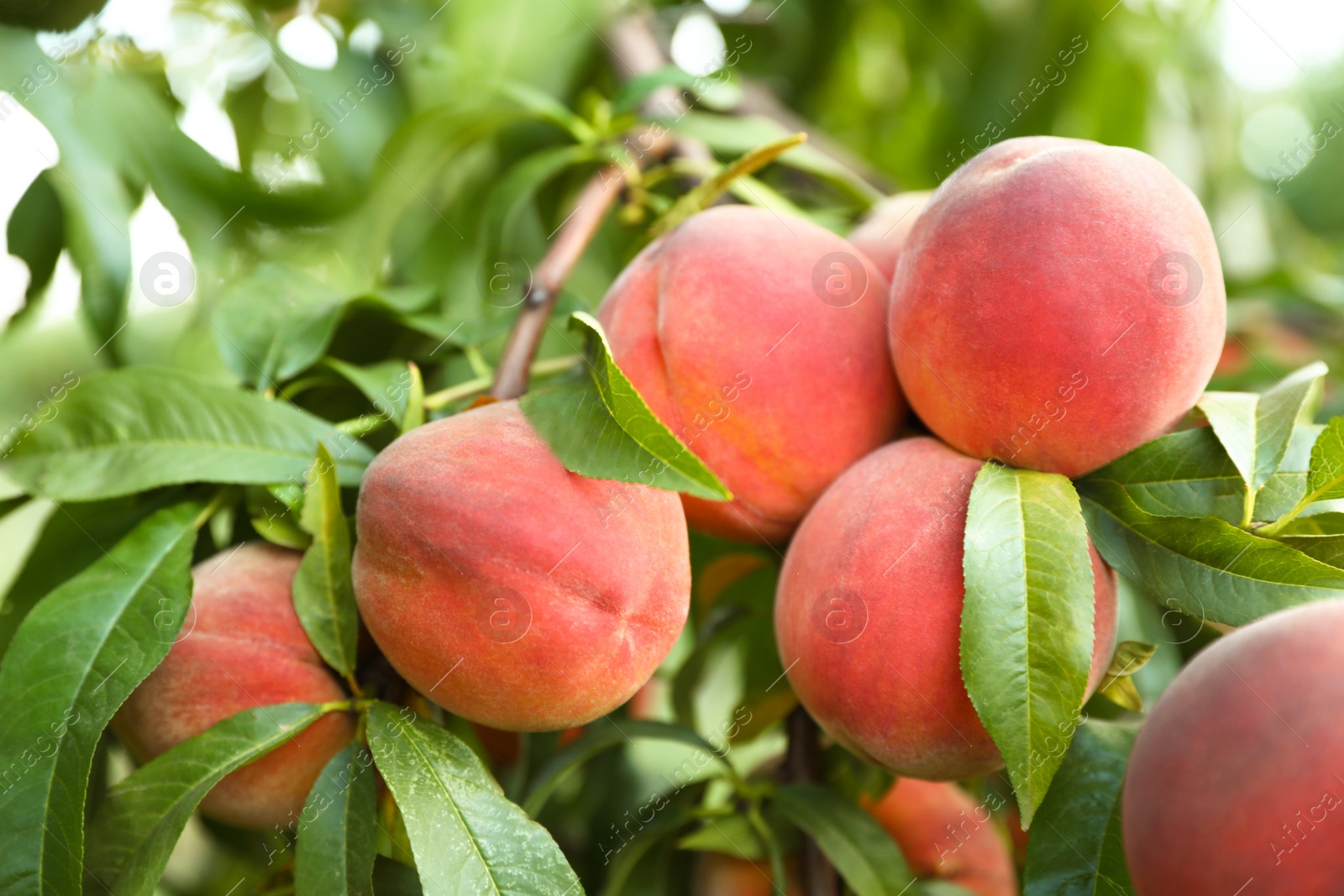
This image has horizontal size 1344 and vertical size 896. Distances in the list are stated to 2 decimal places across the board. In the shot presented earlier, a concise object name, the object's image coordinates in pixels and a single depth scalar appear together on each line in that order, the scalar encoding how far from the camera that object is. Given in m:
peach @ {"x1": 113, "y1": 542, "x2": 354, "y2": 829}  0.67
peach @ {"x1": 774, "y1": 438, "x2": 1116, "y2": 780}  0.65
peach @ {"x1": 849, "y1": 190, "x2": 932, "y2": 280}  0.72
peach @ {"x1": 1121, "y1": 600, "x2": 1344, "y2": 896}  0.59
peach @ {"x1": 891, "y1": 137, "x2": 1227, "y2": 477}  0.65
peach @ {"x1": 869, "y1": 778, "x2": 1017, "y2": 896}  0.75
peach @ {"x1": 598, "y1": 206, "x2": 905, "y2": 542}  0.68
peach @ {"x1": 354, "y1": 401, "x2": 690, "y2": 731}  0.65
